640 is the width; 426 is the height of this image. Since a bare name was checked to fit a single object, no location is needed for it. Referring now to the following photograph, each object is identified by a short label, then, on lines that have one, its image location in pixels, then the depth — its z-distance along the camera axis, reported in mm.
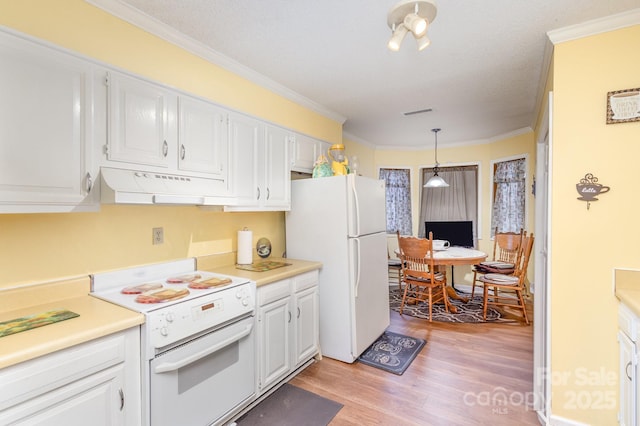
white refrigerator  2809
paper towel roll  2703
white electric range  1570
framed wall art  1805
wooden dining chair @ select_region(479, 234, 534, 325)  3793
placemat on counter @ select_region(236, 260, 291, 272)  2525
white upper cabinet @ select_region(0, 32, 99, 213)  1346
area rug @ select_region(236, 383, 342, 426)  2047
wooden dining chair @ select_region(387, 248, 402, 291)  4988
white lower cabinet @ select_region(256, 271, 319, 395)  2252
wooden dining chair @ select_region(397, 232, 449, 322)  3859
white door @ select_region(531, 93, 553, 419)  2043
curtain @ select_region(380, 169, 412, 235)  5812
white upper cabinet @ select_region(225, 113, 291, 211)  2428
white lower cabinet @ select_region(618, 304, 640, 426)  1498
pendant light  4762
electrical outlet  2176
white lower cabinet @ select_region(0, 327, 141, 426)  1136
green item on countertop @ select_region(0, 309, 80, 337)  1299
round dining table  4000
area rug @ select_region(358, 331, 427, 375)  2771
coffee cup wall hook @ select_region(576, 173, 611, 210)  1879
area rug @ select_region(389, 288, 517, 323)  3908
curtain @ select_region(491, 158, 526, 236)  4711
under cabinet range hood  1619
